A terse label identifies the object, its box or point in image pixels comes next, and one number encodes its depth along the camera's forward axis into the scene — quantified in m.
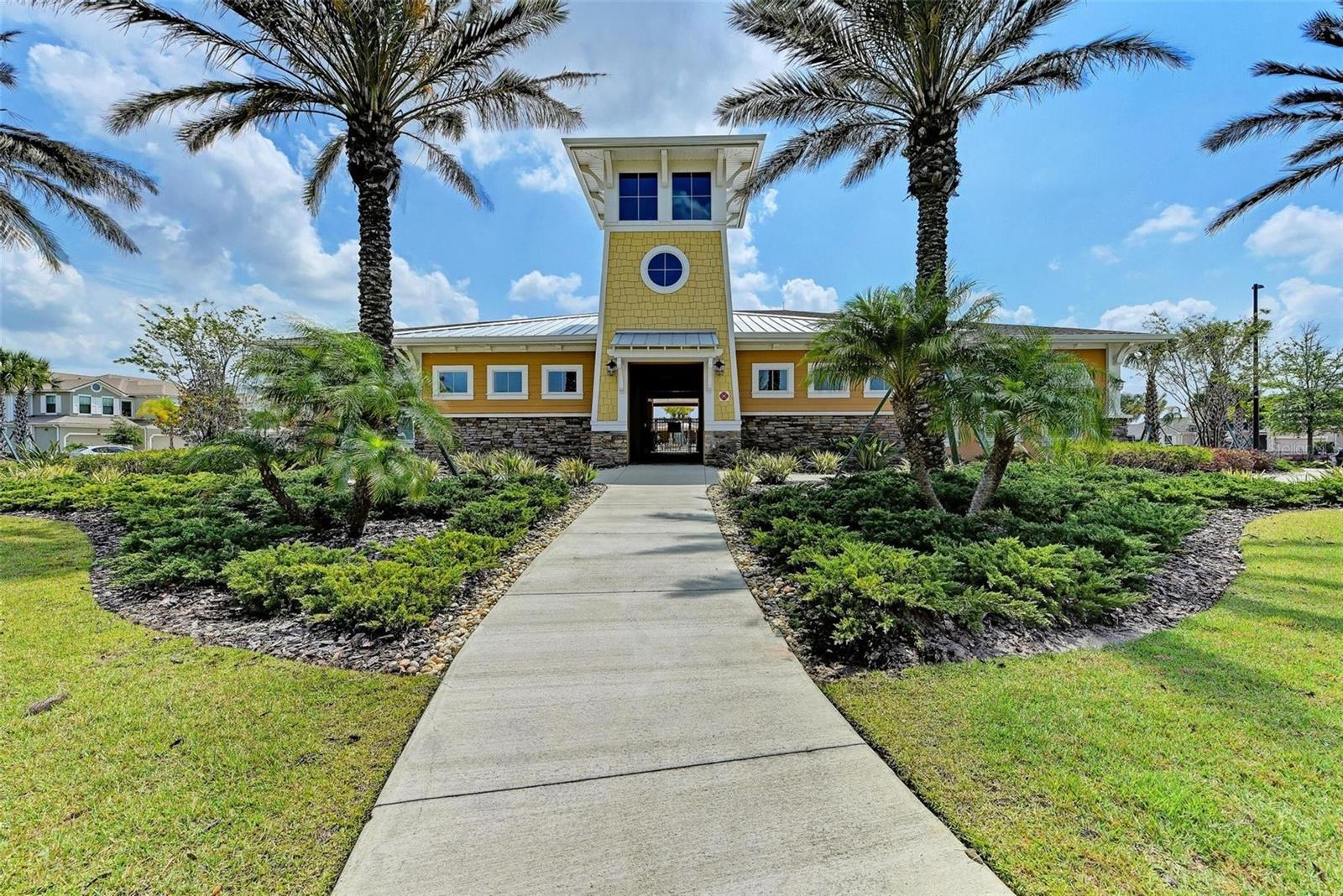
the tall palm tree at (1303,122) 11.90
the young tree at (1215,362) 24.42
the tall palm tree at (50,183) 12.52
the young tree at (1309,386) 24.41
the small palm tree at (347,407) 6.40
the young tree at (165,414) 26.43
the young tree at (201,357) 19.77
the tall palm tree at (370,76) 9.33
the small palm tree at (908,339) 8.16
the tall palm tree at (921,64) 9.80
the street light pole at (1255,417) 23.72
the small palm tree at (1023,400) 6.93
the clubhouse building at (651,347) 16.33
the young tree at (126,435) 35.41
